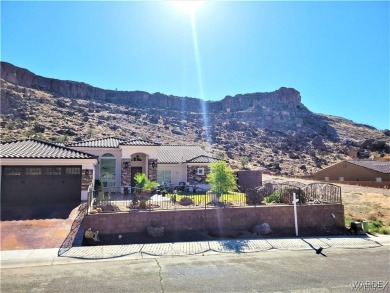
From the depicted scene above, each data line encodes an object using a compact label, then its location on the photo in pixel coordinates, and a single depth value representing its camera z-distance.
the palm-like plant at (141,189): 16.08
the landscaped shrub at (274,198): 18.35
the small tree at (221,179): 18.31
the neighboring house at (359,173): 40.92
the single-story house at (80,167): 18.09
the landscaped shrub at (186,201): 17.30
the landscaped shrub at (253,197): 17.73
